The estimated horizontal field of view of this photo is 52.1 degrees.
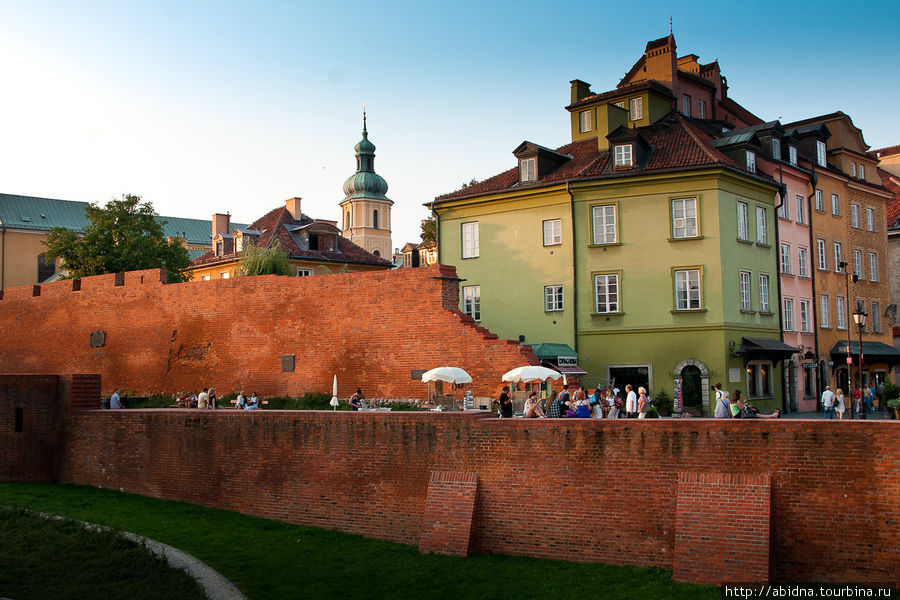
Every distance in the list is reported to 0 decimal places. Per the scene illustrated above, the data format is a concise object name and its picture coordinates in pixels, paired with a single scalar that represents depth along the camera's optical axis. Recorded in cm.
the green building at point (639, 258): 3250
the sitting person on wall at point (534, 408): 1883
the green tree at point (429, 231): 5234
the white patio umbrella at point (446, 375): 2283
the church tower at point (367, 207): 9694
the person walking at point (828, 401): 2839
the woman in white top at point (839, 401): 2611
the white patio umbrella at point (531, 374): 2261
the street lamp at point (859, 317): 2838
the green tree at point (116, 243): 4441
